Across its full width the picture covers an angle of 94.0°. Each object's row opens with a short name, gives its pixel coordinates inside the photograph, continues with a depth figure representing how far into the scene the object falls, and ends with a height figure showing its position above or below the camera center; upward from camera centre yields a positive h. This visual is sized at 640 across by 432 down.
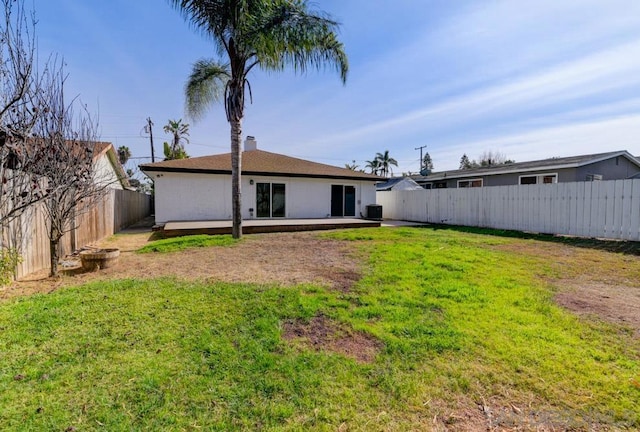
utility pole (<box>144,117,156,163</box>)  31.86 +8.31
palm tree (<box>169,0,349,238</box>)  7.79 +4.61
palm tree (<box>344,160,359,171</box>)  55.29 +7.76
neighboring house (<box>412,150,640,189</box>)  14.37 +1.86
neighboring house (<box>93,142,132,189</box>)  16.45 +2.64
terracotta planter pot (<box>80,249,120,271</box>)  5.69 -1.01
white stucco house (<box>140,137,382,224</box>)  12.82 +0.88
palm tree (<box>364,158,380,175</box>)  49.91 +6.95
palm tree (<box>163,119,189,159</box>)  33.44 +8.53
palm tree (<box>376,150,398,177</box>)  49.00 +7.27
